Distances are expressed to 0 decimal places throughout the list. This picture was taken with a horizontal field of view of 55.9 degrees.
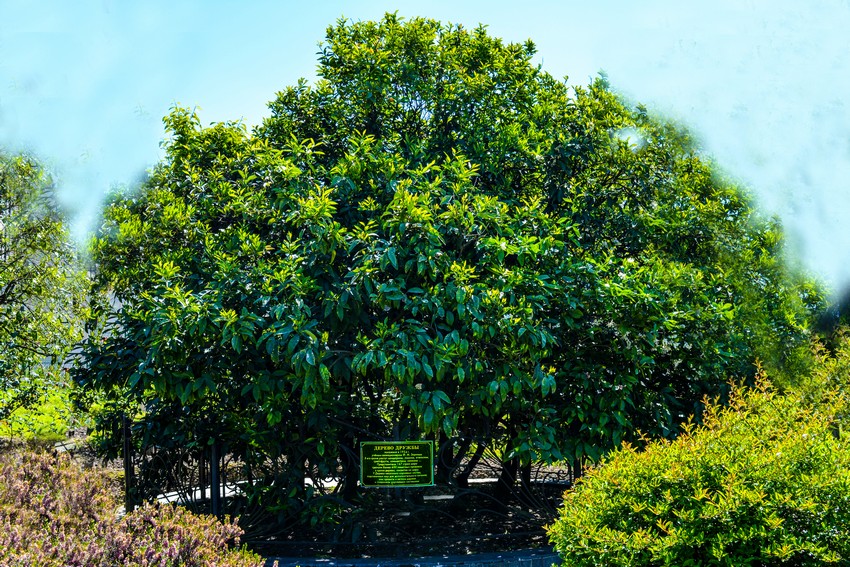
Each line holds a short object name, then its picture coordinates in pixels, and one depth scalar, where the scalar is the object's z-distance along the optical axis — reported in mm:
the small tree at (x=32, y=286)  10164
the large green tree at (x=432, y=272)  6434
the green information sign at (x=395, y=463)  6969
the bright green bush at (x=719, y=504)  4324
